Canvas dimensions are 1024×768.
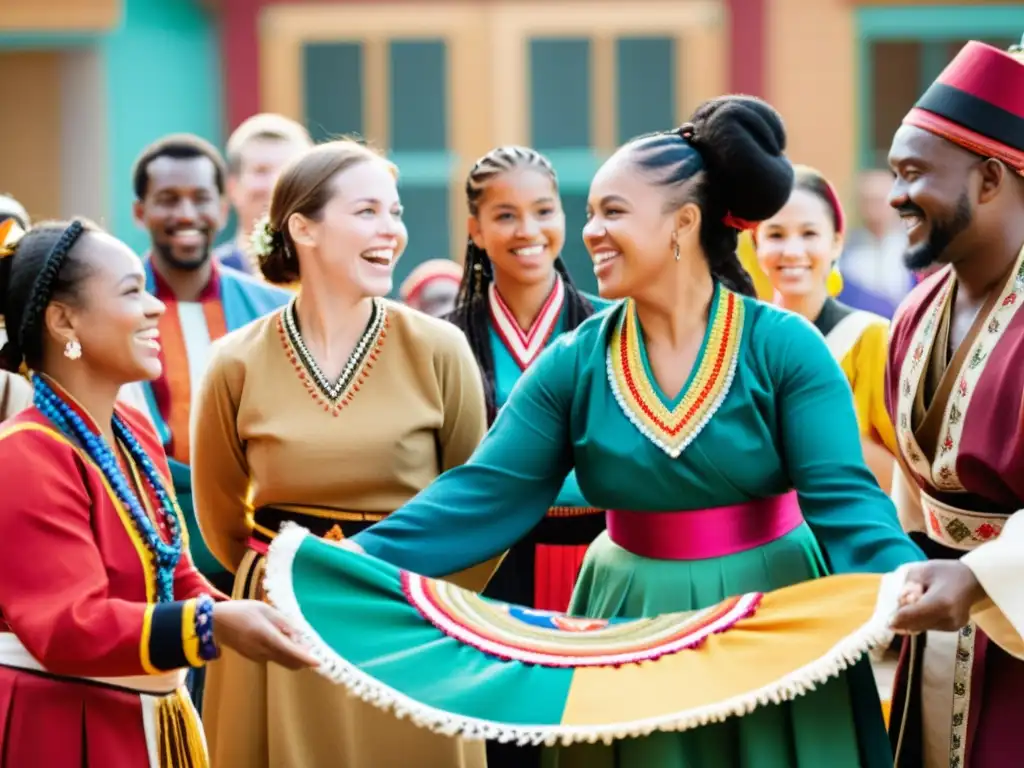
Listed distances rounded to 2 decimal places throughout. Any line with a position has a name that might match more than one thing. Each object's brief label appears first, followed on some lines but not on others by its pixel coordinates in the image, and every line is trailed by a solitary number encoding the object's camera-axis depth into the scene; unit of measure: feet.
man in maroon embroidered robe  17.36
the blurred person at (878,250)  49.94
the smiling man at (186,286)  26.67
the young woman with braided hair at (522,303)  23.91
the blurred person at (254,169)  34.85
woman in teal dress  16.81
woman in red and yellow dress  16.21
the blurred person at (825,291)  26.73
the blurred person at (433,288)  35.33
